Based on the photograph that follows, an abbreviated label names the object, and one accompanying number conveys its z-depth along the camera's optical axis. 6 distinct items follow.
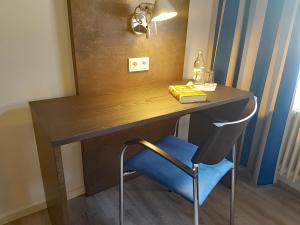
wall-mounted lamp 1.23
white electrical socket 1.46
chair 0.86
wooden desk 0.88
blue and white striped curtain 1.40
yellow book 1.23
